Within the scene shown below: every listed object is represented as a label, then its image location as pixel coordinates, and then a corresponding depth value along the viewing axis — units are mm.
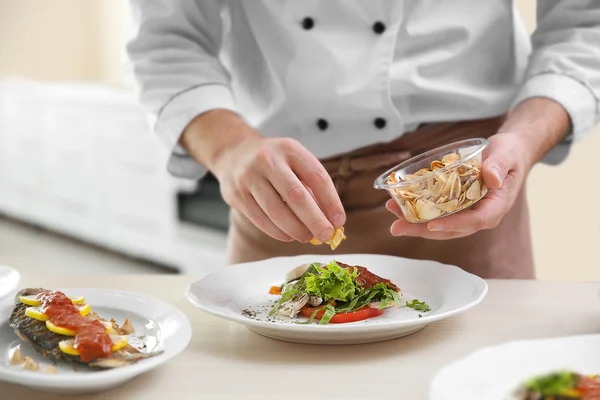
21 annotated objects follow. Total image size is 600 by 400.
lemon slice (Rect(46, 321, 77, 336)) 795
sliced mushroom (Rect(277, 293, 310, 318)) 978
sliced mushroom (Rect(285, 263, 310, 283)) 1064
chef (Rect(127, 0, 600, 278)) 1271
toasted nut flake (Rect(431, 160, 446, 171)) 956
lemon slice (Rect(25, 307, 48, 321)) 828
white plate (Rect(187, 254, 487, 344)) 855
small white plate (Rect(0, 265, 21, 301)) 940
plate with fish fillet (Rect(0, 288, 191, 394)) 714
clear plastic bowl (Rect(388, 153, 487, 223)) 919
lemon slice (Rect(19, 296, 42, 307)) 867
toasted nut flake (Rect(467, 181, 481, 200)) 943
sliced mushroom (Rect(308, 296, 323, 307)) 990
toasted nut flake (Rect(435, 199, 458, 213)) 935
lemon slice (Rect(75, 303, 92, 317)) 860
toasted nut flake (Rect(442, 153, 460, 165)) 961
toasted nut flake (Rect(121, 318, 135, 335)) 862
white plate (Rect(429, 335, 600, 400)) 677
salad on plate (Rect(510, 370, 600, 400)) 612
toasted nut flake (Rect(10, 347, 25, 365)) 765
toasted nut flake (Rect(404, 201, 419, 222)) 945
